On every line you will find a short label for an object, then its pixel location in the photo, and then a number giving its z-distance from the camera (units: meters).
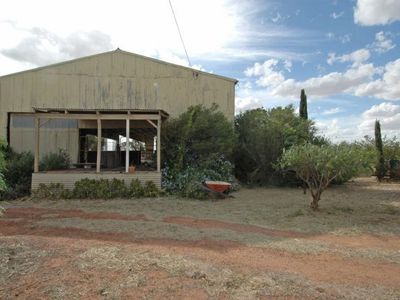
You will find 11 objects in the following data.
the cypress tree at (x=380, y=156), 24.50
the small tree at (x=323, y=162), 10.58
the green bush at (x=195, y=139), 16.39
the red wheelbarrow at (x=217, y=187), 14.15
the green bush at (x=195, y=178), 14.18
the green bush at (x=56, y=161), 17.06
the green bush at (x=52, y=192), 14.10
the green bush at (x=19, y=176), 14.81
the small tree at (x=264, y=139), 18.70
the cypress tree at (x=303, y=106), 25.61
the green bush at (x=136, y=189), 14.28
